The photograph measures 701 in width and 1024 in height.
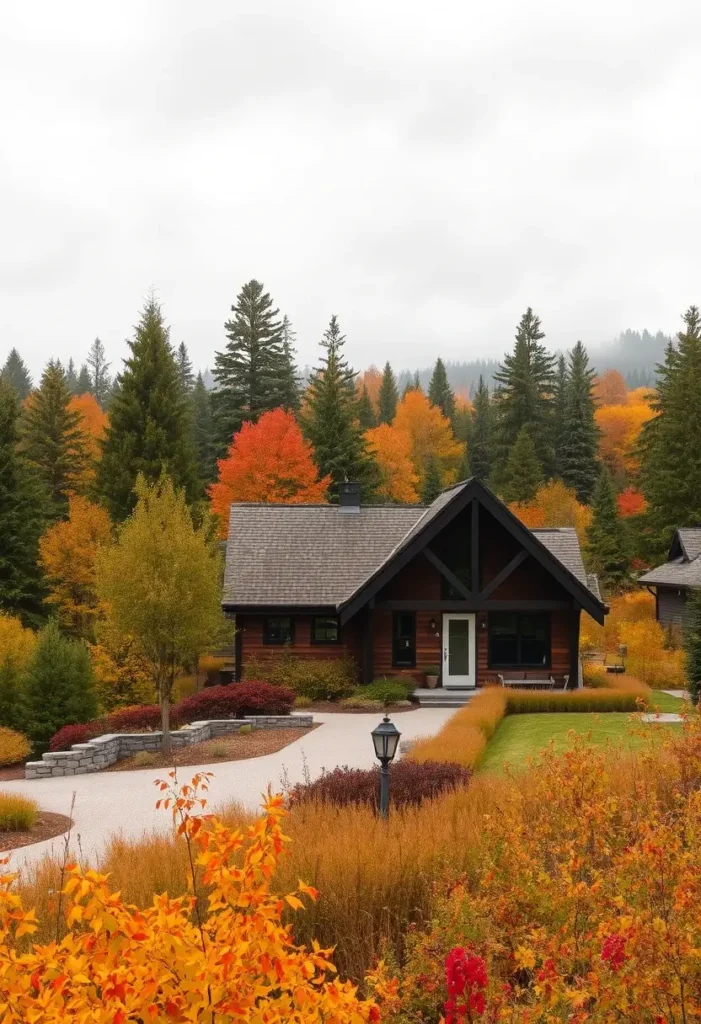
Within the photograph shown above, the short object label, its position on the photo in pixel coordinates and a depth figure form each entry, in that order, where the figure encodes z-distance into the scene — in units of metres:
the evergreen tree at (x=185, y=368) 106.12
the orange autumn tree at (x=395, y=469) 61.84
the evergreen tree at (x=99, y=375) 130.23
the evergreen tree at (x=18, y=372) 123.94
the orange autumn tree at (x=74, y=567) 35.41
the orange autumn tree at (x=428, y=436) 76.81
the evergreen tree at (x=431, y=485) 63.00
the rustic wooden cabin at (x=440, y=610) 26.02
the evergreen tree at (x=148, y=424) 43.44
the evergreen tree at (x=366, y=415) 82.68
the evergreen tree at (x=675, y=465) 49.59
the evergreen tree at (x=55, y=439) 47.06
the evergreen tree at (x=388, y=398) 93.69
